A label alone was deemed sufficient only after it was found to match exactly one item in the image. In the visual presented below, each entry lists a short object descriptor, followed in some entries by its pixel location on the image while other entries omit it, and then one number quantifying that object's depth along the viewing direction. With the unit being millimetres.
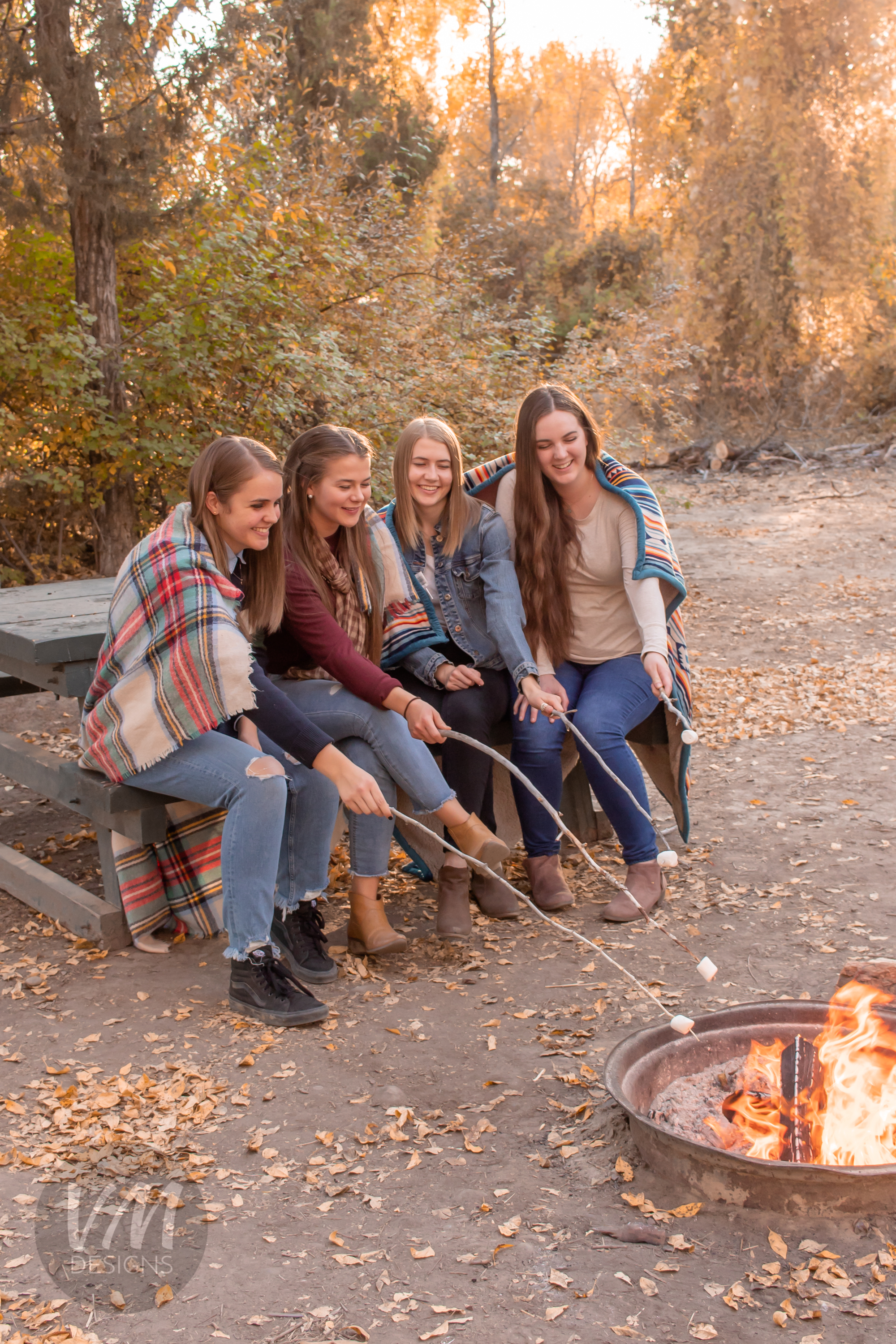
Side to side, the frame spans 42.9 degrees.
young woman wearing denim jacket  3842
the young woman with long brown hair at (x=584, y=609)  3883
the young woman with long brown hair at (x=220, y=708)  3195
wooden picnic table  3463
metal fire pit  2162
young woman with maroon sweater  3521
